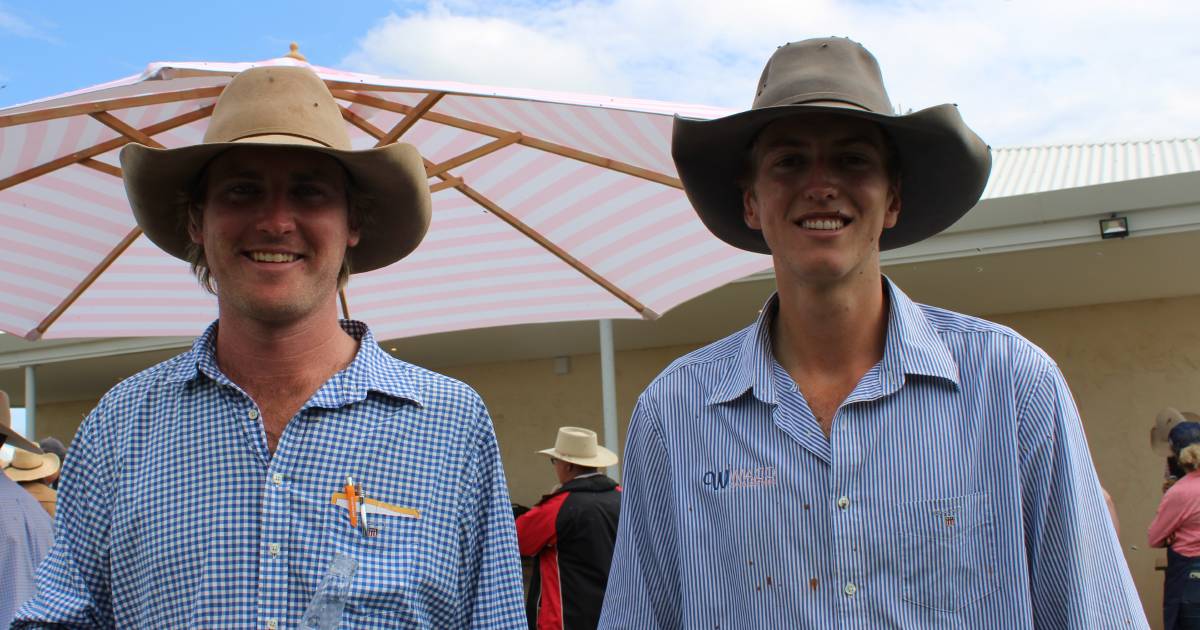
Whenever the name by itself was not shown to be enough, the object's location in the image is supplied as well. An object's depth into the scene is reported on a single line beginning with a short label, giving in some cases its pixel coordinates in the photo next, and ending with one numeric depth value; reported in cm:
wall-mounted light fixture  832
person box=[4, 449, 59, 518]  600
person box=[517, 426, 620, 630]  584
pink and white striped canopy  391
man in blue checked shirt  200
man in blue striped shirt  192
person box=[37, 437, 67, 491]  761
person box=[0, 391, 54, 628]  422
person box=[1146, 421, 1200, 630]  692
